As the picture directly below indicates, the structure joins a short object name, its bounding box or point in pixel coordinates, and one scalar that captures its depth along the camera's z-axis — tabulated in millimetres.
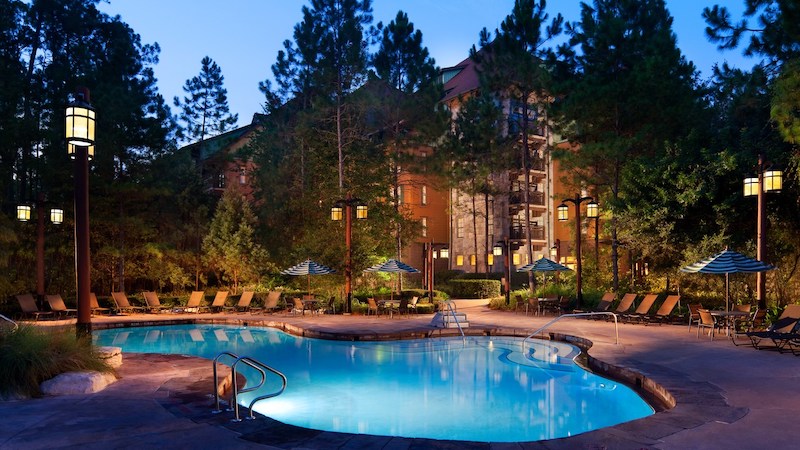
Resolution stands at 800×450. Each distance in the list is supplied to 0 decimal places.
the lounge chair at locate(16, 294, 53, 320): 18312
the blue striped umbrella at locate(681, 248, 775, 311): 12578
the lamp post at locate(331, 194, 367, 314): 20531
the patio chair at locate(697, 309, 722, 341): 12979
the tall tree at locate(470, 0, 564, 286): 23734
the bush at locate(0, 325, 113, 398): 7391
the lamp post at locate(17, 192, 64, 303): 18031
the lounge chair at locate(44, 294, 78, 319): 18894
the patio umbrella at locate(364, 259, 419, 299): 20078
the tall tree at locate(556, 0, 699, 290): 20562
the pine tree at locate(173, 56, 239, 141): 34500
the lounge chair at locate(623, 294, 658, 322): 16328
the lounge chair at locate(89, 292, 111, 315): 20391
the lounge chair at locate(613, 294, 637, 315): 17094
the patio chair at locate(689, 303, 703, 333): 14906
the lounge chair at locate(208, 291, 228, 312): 22219
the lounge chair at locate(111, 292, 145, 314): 20812
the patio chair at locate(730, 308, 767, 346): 13102
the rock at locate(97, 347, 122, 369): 9159
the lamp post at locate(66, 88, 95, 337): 8461
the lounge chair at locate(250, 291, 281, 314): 21505
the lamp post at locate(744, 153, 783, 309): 13312
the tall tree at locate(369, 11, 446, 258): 28000
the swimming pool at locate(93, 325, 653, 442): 7938
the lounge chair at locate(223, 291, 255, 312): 22109
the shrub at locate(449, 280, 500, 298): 31125
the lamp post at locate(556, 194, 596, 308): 19453
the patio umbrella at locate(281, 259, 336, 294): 20748
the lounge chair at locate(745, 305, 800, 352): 10656
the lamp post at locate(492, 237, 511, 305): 23531
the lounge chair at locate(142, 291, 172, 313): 21922
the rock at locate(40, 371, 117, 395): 7500
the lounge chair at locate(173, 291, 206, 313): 22234
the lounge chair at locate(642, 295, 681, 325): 15844
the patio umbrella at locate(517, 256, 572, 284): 20375
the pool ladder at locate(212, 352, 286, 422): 6219
